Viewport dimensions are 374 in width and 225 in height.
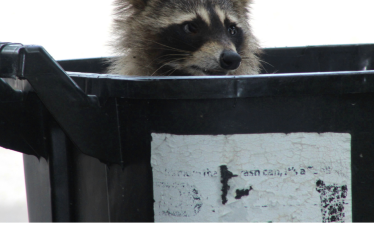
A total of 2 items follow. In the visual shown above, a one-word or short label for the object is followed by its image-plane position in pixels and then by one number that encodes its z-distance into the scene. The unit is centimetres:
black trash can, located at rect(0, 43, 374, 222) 378
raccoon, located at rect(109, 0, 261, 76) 406
